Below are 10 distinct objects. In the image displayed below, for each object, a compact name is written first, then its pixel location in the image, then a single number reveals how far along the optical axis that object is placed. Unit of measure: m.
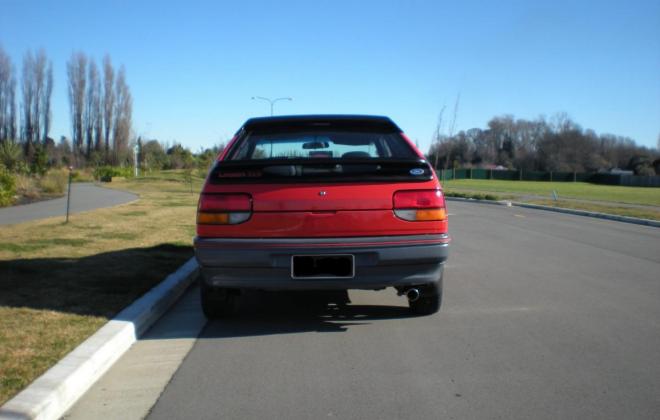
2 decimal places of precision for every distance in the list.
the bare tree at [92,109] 56.72
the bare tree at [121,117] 58.12
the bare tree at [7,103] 50.84
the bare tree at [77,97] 55.84
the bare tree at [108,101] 57.06
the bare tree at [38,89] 53.00
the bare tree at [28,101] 52.75
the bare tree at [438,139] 25.29
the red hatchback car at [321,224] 4.43
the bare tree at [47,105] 53.91
